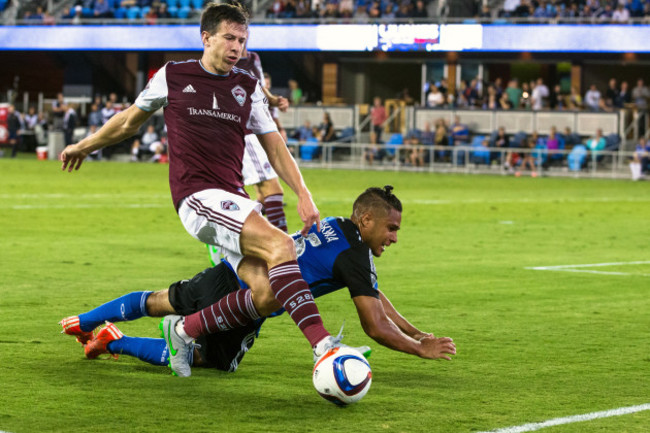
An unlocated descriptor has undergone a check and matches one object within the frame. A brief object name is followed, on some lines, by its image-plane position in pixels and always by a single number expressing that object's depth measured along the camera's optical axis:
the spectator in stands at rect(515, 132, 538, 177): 35.59
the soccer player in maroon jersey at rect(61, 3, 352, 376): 6.09
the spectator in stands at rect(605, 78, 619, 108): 38.06
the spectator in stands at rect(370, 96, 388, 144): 41.16
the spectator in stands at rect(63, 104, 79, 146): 42.50
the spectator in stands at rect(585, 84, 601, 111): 38.03
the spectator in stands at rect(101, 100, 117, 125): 44.19
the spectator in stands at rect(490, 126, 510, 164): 36.16
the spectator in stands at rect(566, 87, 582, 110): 38.38
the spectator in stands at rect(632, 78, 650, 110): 37.81
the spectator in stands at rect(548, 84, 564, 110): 38.73
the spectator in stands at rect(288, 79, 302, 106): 43.30
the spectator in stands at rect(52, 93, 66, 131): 46.23
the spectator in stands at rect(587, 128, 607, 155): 35.40
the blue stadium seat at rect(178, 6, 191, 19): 47.59
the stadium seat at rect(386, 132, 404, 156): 38.52
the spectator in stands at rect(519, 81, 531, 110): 39.53
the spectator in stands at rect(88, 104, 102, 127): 44.97
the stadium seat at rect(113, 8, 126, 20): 49.16
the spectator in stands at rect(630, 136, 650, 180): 33.97
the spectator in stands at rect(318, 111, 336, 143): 39.88
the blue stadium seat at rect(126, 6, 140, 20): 49.00
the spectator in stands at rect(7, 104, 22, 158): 43.25
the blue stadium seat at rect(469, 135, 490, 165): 36.22
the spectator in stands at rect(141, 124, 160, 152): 42.16
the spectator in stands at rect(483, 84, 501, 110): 39.03
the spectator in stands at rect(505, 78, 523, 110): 39.22
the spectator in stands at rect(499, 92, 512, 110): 38.78
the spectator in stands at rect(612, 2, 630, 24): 38.47
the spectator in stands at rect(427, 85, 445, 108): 40.59
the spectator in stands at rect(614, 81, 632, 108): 37.84
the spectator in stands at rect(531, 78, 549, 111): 38.59
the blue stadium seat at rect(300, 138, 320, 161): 39.62
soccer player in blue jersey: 6.04
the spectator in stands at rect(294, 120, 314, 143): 40.84
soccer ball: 5.54
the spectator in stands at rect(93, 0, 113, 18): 49.06
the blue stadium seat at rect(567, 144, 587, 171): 34.94
